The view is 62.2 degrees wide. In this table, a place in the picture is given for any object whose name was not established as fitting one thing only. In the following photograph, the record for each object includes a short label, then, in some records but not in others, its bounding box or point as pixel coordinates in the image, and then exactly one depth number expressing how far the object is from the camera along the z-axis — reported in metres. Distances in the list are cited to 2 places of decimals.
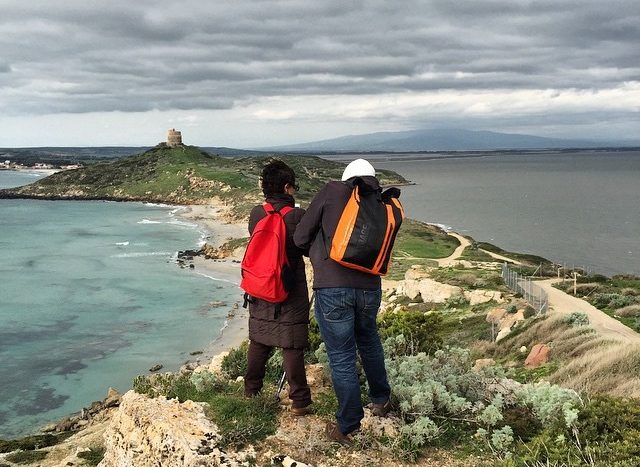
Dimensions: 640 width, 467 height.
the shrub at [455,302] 21.62
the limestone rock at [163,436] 4.72
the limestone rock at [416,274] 28.50
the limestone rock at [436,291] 22.77
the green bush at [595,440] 4.03
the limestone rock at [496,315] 16.69
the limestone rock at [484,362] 10.45
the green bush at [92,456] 9.10
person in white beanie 4.50
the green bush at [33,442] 12.78
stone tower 153.12
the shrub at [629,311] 16.39
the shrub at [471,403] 4.76
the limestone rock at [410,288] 25.08
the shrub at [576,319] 12.84
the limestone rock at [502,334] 14.00
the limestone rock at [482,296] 20.66
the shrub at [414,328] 9.14
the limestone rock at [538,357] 10.67
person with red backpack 5.20
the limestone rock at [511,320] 15.40
